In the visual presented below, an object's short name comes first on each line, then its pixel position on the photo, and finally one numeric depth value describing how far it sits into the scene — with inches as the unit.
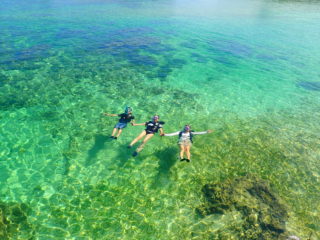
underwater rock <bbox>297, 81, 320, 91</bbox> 983.6
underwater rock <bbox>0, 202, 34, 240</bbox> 359.9
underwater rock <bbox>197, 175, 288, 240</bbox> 381.1
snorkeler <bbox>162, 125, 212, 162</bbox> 512.7
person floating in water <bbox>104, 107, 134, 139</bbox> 563.5
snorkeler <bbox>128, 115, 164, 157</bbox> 533.8
